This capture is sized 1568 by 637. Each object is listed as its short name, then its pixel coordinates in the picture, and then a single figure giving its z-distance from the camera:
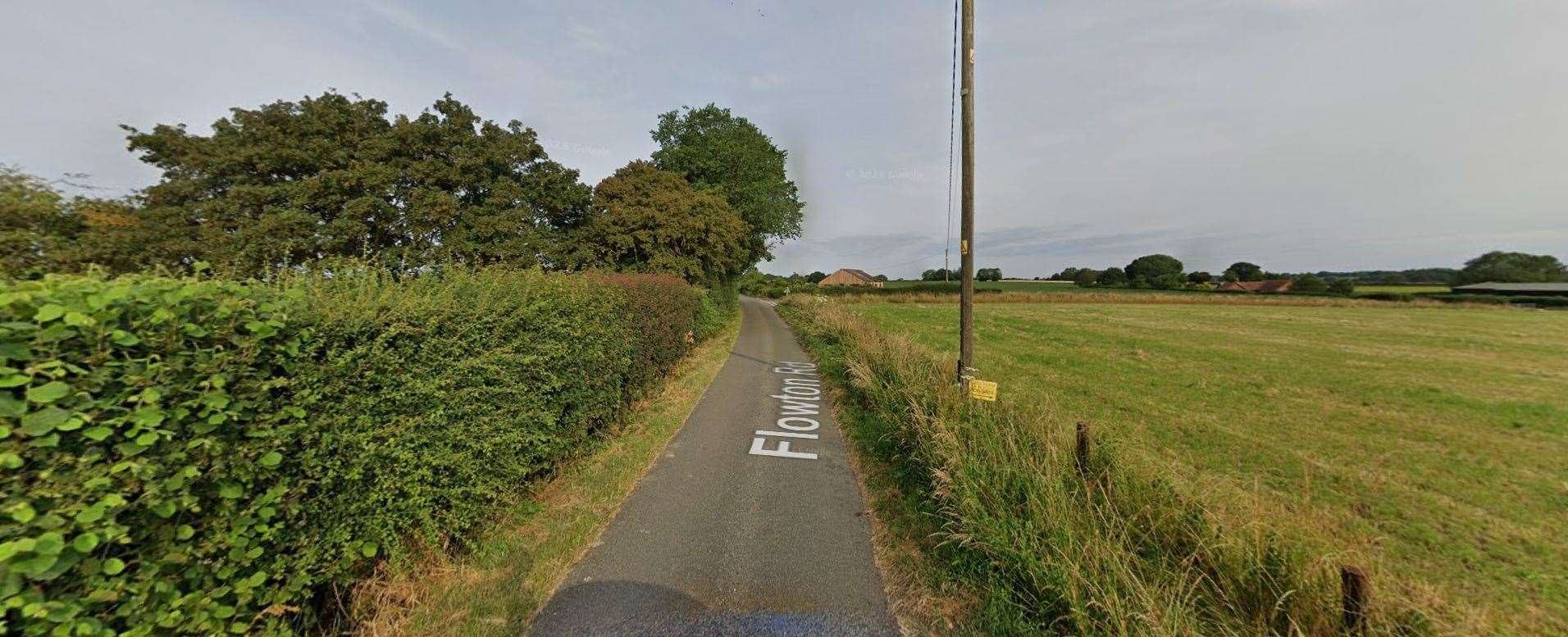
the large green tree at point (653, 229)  18.11
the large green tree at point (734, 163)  26.67
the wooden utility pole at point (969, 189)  6.07
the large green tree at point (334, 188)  14.13
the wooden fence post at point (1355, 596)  2.12
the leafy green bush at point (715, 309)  15.96
